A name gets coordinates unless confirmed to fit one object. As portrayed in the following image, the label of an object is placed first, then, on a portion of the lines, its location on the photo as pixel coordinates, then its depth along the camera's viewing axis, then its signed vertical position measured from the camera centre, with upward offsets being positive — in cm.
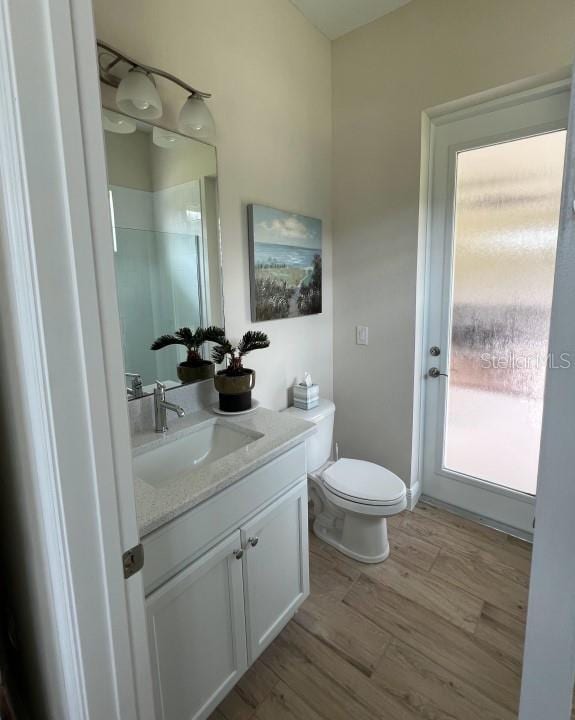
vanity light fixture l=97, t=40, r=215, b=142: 131 +74
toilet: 191 -99
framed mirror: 143 +24
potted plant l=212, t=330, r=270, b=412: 165 -33
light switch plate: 246 -24
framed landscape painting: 193 +18
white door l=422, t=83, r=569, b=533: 192 +0
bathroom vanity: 105 -76
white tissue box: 218 -55
